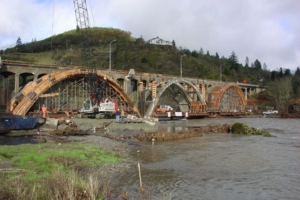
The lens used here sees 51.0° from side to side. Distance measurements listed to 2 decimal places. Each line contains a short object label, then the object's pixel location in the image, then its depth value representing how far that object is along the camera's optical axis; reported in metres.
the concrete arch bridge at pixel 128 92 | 52.31
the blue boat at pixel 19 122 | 33.91
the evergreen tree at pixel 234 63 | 186.62
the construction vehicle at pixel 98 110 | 52.59
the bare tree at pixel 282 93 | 104.30
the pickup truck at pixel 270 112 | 106.57
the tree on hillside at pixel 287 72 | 162.09
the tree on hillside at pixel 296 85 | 121.23
